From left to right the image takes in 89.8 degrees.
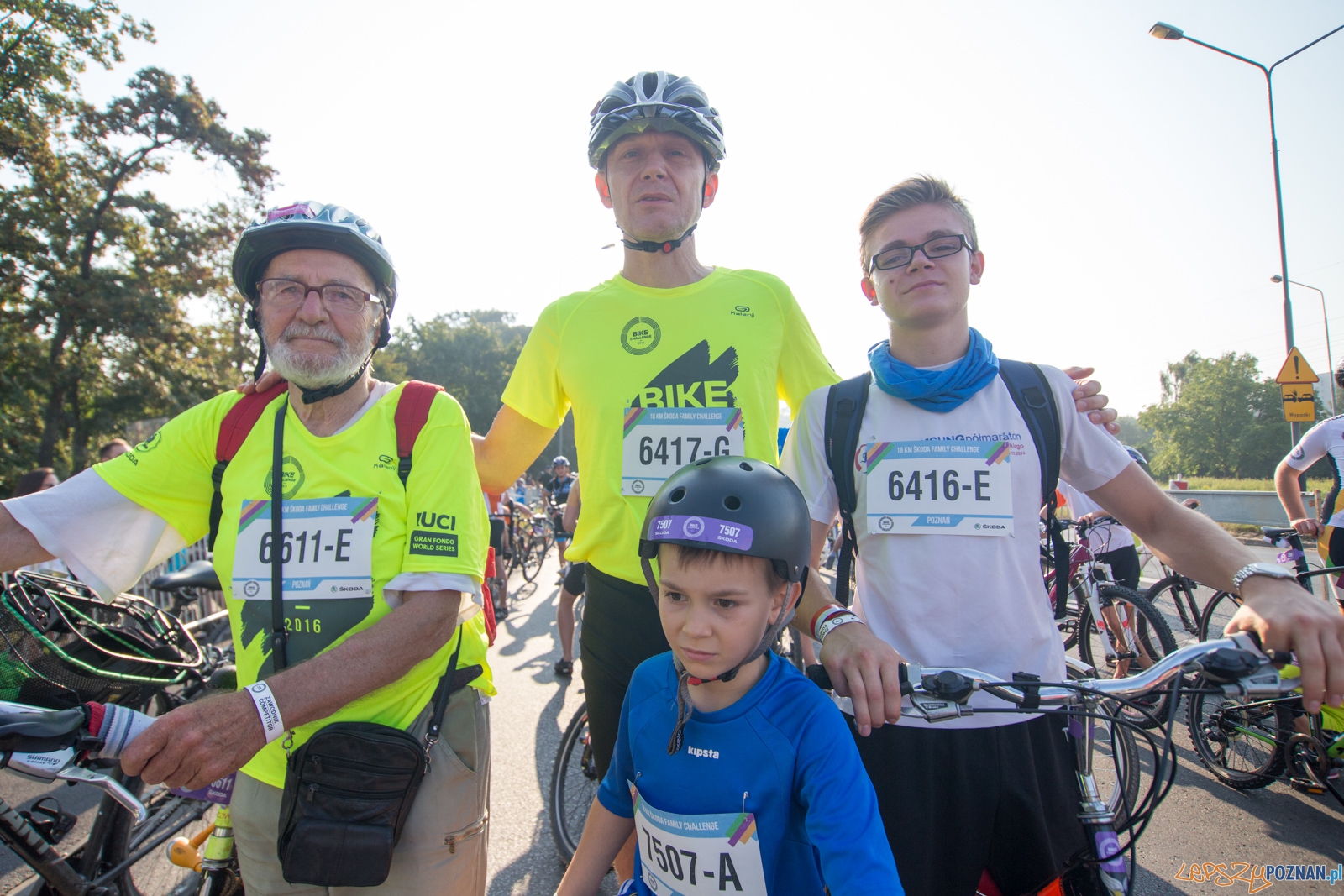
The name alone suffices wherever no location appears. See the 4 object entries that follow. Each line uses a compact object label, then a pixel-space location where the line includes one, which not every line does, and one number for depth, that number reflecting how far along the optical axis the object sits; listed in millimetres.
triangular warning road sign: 13547
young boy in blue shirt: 1403
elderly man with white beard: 1682
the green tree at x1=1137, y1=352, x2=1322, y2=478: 51156
